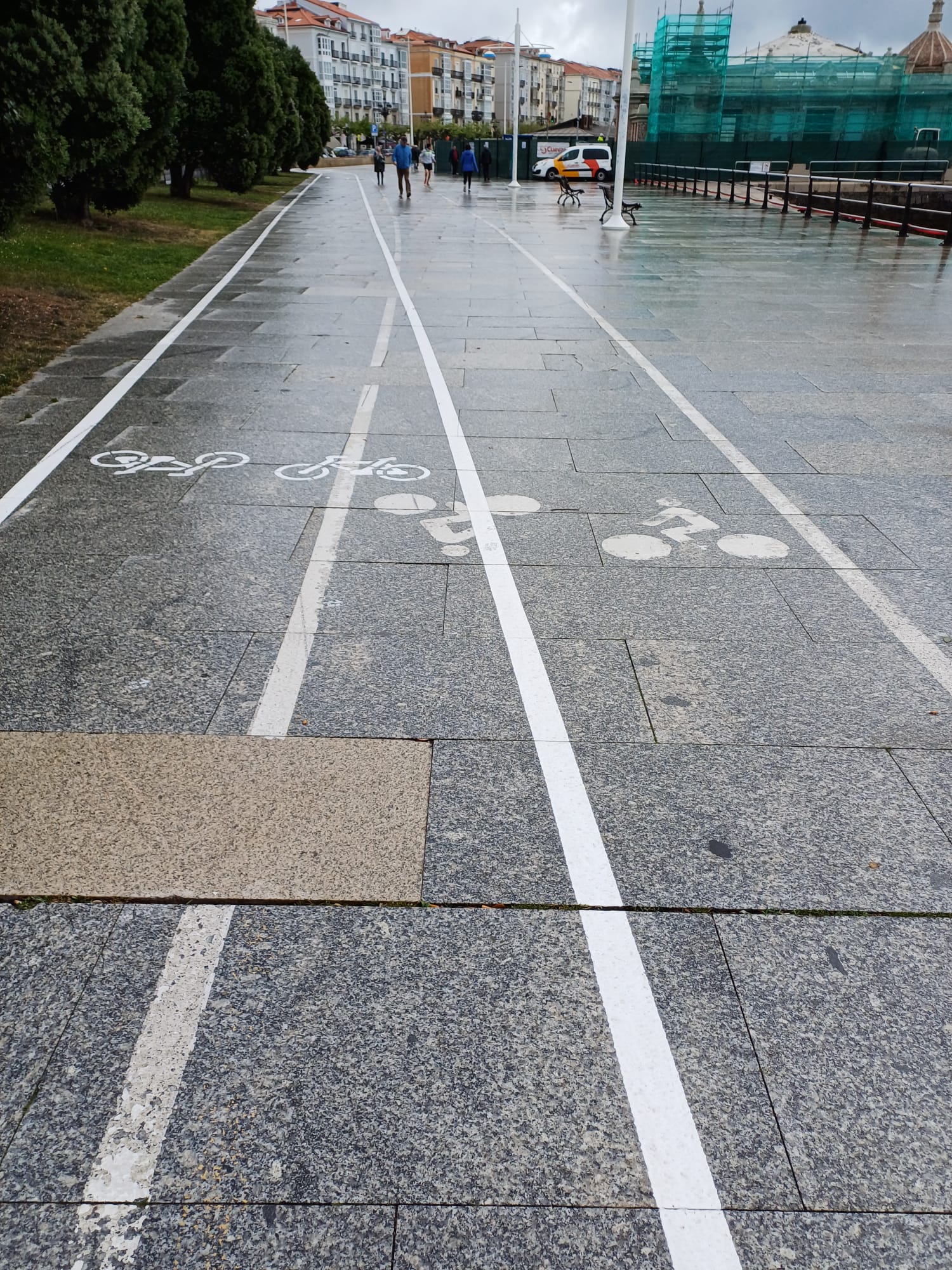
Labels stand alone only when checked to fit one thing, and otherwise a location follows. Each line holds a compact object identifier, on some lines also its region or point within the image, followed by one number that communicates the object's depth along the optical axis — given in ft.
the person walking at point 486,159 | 178.60
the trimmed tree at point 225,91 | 90.74
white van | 166.50
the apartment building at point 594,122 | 320.29
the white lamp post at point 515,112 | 149.07
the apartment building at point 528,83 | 580.30
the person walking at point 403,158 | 124.57
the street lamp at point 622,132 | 78.97
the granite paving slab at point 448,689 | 13.74
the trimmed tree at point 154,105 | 62.54
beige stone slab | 10.75
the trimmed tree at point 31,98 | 43.98
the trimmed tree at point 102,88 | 49.37
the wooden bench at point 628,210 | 93.32
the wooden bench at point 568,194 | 119.65
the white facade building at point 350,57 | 480.64
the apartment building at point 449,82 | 558.56
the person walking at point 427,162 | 169.68
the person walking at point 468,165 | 145.89
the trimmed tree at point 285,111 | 107.76
